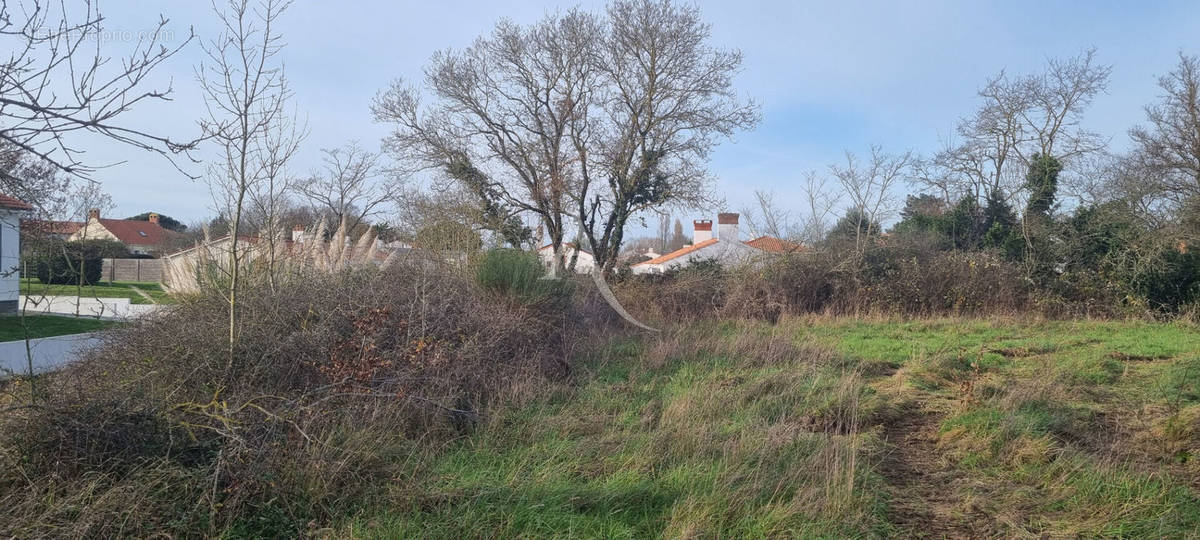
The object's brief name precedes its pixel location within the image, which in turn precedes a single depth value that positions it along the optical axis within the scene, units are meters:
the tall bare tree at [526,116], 19.05
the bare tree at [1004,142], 20.81
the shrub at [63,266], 3.66
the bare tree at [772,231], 15.86
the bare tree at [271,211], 5.49
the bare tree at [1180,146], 16.52
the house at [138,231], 39.19
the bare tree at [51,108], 2.60
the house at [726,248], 15.52
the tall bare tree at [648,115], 19.12
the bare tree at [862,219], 15.17
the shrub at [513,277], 8.50
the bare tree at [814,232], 15.61
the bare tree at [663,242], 41.90
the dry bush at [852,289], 13.85
